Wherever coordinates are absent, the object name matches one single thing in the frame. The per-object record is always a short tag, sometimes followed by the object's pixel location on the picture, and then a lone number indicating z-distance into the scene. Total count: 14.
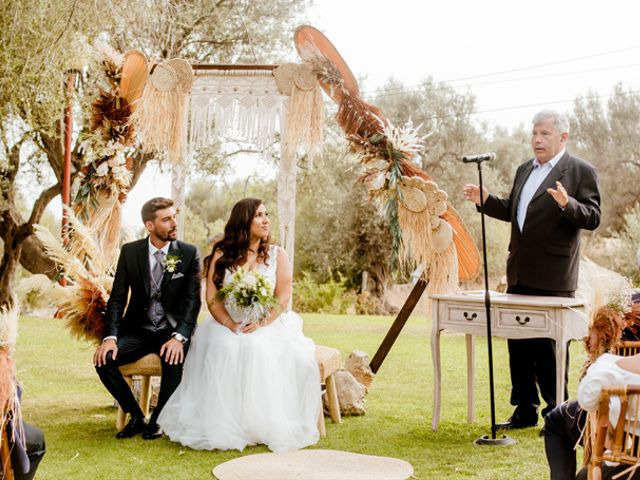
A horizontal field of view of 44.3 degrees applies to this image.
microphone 4.75
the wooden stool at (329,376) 5.36
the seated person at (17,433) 2.82
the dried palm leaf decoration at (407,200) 5.95
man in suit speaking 5.29
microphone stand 4.82
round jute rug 4.36
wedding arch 6.30
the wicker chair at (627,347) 3.18
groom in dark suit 5.23
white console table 4.75
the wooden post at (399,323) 6.09
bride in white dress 5.02
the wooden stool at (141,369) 5.27
